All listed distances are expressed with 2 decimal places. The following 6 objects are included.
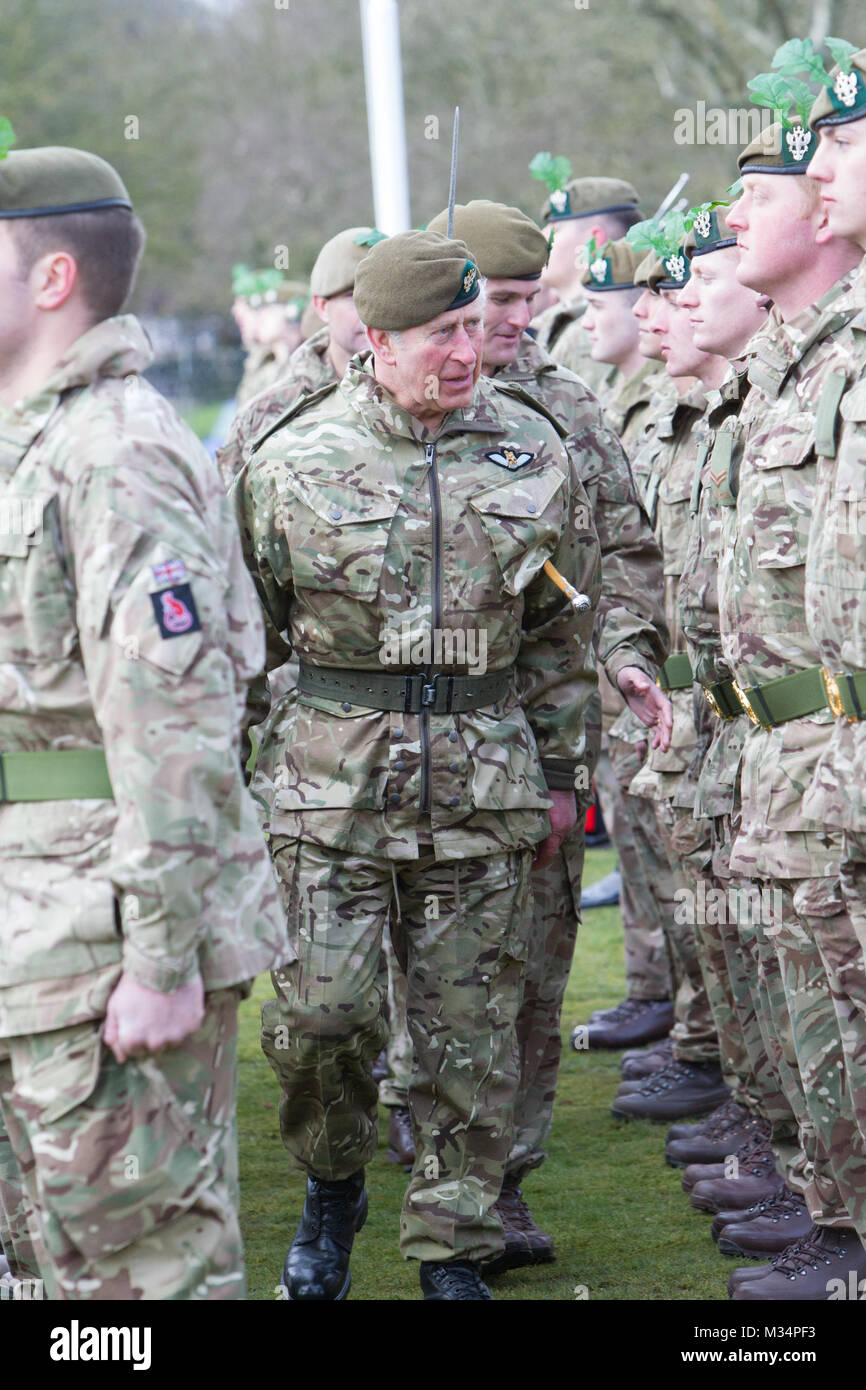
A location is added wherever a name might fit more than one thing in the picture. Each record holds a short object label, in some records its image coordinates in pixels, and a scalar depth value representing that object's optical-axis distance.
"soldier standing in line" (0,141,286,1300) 5.58
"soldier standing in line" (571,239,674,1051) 13.71
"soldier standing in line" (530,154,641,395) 16.55
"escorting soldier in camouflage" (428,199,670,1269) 10.18
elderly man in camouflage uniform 8.27
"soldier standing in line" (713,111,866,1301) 7.80
